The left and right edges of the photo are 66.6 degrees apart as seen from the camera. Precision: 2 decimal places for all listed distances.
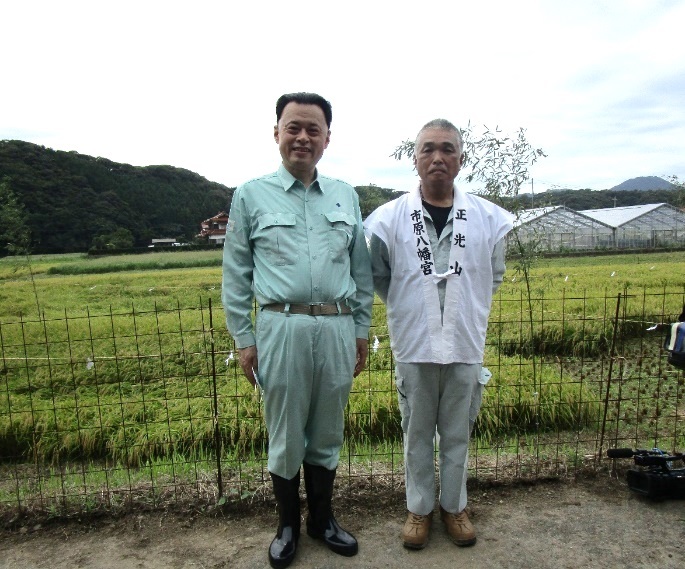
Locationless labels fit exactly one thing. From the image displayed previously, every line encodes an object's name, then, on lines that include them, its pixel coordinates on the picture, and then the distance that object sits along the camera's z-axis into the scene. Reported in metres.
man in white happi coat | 2.49
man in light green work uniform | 2.34
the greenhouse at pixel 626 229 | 32.38
